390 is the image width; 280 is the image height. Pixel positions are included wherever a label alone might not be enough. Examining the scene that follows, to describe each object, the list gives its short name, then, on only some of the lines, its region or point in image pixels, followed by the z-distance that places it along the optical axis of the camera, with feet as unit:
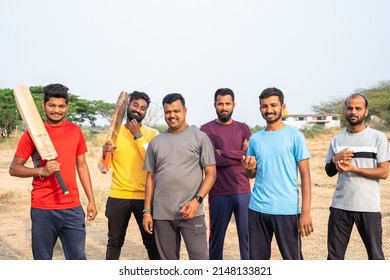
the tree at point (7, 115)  99.91
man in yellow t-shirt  14.17
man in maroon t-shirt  14.94
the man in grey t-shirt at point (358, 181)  12.37
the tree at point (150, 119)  118.42
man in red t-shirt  11.76
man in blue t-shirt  11.89
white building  211.25
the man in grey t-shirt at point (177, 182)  12.27
